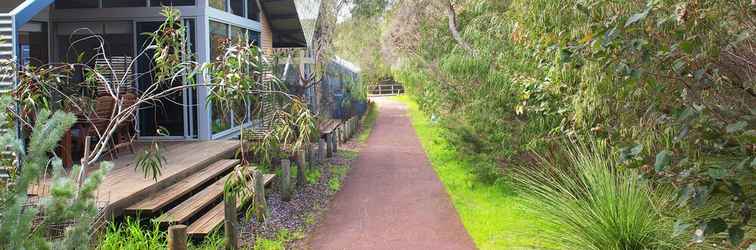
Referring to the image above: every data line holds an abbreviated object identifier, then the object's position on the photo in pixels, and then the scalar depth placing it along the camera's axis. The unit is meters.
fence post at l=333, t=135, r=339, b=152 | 15.39
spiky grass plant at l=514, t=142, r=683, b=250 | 4.87
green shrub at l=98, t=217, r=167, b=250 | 5.38
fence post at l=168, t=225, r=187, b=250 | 4.75
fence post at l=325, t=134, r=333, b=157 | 14.34
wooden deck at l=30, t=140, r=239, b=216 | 6.01
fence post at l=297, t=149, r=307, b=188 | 10.16
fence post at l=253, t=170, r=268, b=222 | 6.79
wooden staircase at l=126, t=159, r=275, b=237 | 6.02
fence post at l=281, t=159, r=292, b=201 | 9.02
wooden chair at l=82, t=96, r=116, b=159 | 8.18
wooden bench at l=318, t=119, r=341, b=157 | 14.36
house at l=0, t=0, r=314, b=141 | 10.32
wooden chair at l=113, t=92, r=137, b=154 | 8.62
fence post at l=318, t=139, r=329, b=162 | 13.18
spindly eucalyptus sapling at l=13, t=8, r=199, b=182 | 4.90
